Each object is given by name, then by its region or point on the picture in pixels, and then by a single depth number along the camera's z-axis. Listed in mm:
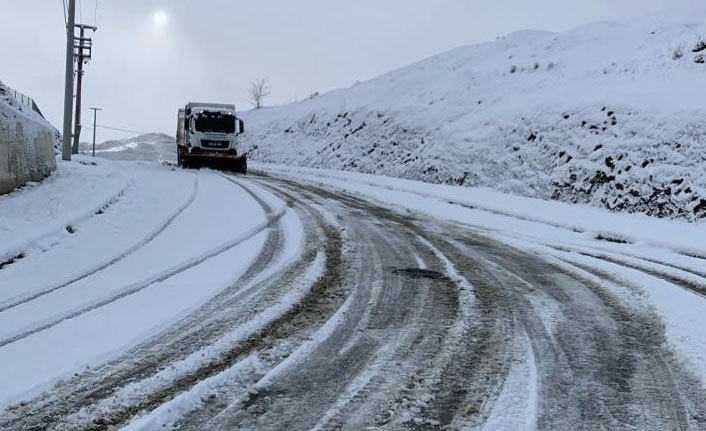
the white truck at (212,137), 26156
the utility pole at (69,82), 19922
